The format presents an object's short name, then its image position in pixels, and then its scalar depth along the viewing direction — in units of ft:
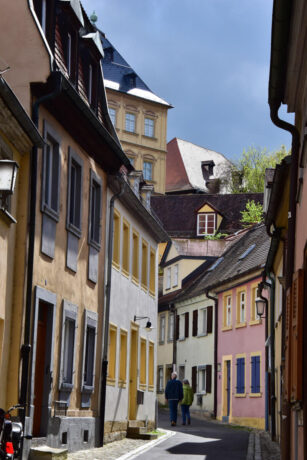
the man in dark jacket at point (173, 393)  102.89
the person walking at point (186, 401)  108.17
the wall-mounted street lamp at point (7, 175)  39.83
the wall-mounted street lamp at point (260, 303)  88.02
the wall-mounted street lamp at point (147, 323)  86.28
